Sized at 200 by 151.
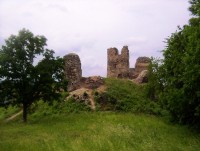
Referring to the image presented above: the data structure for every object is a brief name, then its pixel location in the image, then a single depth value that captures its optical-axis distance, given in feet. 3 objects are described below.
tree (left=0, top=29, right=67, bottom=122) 59.88
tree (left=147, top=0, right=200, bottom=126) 37.01
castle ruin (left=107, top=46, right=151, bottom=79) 97.82
